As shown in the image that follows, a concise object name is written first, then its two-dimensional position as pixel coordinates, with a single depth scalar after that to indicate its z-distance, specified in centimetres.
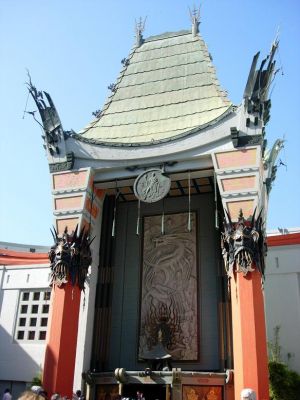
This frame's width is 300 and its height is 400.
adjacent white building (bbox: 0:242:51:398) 1645
